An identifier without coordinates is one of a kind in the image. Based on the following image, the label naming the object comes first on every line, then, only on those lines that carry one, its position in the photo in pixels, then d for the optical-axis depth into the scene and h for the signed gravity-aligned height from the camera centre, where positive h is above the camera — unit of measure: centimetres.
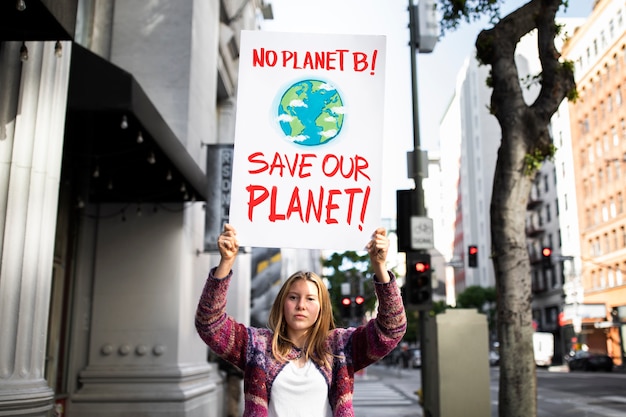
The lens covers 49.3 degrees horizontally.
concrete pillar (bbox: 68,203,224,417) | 904 +7
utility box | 1026 -50
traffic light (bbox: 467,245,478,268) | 2292 +258
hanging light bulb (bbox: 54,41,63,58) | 539 +218
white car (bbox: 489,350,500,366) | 5069 -204
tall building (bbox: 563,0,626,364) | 4988 +1235
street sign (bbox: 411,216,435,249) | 1157 +165
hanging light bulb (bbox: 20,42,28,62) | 524 +208
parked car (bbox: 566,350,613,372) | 3916 -164
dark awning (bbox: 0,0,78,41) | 473 +218
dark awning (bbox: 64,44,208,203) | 685 +215
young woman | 287 -5
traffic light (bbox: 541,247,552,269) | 2453 +275
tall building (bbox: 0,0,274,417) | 526 +140
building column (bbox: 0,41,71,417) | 509 +89
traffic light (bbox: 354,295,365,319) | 2199 +81
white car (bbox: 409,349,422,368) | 5611 -245
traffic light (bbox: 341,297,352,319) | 2127 +73
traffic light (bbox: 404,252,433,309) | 1152 +75
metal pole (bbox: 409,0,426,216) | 1205 +385
